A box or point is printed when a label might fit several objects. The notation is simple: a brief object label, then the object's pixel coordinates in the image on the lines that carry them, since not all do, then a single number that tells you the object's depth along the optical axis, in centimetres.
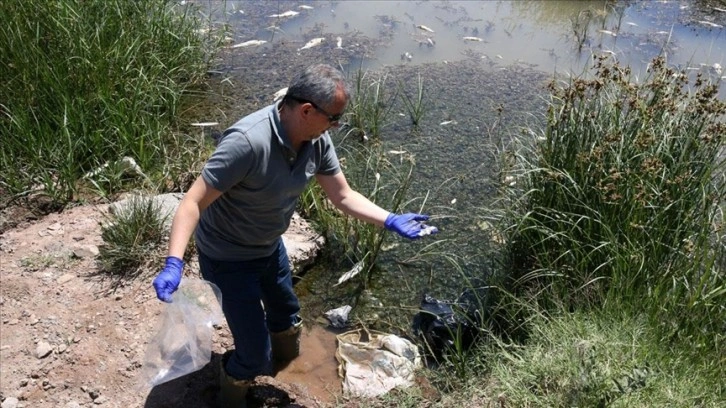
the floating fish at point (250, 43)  756
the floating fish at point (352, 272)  428
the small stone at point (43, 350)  337
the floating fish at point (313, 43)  752
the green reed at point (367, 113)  572
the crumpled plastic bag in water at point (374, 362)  351
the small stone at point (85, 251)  400
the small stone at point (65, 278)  382
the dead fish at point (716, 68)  647
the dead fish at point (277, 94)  638
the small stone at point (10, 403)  311
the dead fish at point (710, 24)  786
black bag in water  366
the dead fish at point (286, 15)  841
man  248
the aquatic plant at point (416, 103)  591
